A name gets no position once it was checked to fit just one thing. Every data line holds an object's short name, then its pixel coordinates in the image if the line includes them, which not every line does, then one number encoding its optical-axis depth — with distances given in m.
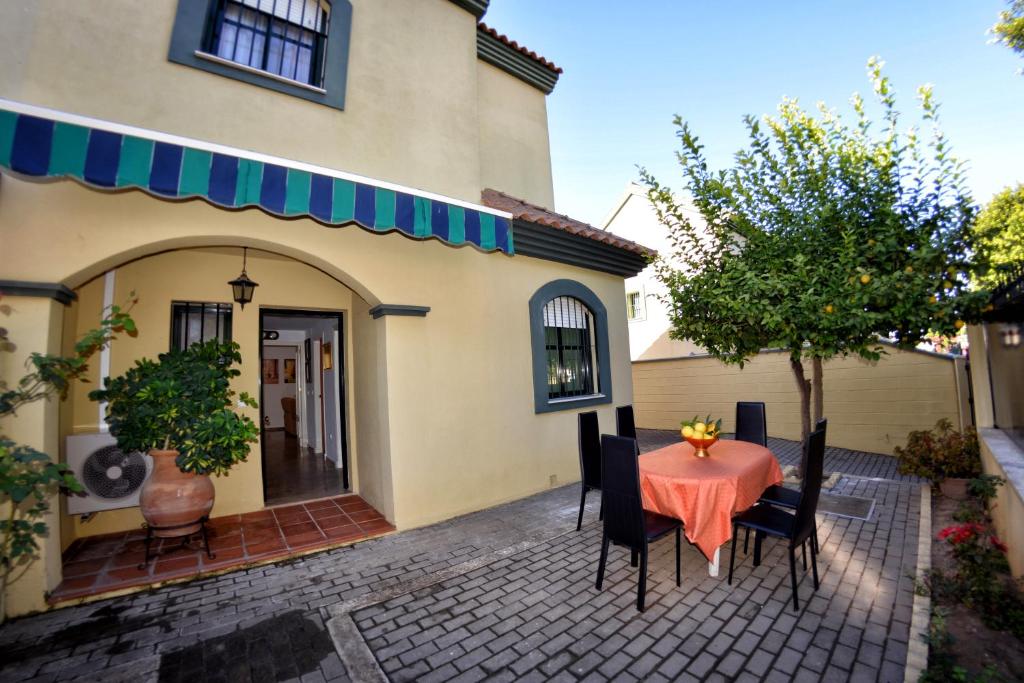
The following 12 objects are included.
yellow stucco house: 4.03
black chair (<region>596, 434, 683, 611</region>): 3.89
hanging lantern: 6.41
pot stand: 4.86
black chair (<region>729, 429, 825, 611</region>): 3.85
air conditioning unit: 5.32
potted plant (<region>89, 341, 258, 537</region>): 4.68
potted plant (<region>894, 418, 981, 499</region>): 6.55
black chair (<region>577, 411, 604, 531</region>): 5.93
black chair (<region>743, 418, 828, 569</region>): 4.61
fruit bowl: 4.99
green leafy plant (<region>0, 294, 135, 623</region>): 3.34
